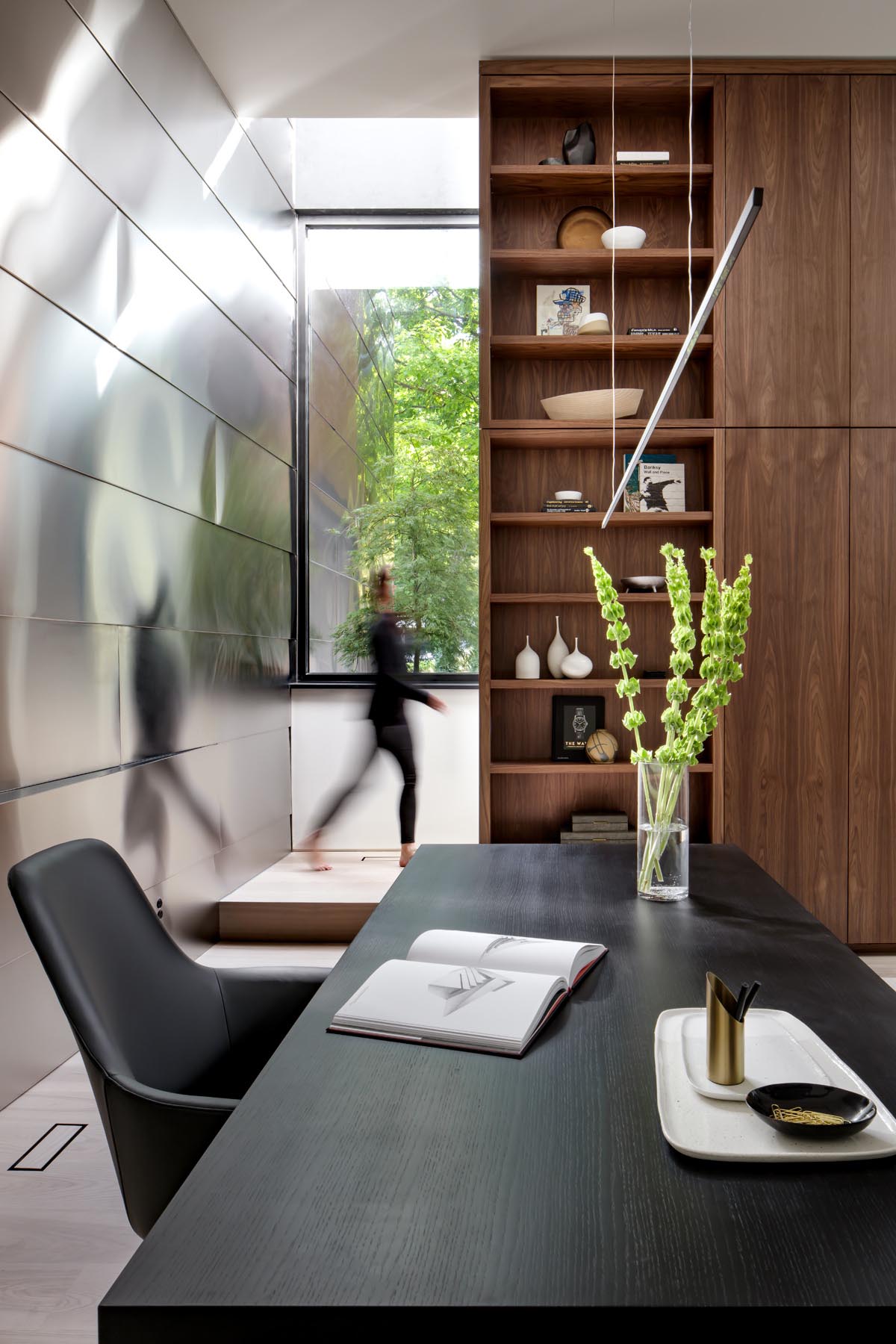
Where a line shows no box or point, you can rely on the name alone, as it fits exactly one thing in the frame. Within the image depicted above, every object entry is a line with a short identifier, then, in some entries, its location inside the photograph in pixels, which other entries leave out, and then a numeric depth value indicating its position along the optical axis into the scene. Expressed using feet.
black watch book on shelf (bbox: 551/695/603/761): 12.29
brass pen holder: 3.23
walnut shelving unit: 12.06
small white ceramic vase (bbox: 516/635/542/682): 12.11
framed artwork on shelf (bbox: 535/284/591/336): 12.38
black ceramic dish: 2.90
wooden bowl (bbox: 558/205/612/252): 12.04
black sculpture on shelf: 11.69
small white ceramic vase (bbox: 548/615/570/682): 12.17
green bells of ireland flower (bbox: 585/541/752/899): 5.73
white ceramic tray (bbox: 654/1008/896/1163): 2.86
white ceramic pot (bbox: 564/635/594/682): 12.03
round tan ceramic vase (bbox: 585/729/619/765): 11.93
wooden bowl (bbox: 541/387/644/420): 11.64
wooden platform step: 12.06
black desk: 2.26
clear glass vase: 5.80
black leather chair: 4.05
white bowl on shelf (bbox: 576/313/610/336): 11.56
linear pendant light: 4.44
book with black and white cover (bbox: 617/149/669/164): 11.69
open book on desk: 3.74
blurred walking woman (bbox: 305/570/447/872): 13.92
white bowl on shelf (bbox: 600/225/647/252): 11.57
